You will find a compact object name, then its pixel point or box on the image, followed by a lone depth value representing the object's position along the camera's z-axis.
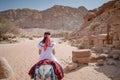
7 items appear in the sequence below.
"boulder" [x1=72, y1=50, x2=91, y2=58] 4.86
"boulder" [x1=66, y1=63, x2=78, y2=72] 4.50
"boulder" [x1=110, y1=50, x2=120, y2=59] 5.37
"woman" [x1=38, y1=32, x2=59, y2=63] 2.38
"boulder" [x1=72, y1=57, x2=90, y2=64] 4.80
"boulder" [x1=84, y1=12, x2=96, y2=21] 22.54
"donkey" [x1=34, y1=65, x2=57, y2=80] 2.02
